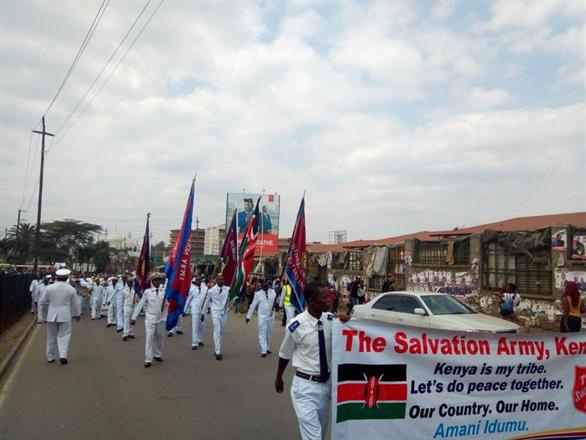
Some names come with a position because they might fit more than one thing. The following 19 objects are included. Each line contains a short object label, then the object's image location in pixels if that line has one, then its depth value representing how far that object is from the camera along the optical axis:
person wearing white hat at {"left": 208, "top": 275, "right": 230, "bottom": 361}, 12.05
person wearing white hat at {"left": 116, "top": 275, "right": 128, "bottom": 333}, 16.80
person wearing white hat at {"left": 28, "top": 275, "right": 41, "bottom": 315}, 23.56
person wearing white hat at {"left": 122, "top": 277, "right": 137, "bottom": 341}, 14.67
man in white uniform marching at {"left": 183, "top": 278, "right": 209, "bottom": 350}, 12.94
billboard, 48.56
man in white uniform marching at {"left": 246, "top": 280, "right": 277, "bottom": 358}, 11.98
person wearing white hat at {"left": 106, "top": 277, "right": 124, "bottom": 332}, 17.84
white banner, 4.32
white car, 10.15
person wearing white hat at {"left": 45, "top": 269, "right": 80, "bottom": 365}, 10.28
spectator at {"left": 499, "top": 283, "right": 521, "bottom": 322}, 12.76
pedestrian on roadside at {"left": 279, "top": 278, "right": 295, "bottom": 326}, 12.29
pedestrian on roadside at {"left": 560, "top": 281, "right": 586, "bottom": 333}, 9.04
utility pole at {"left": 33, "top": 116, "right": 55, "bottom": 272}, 33.34
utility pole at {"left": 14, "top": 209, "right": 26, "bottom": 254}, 71.06
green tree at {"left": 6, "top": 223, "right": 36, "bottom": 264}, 72.56
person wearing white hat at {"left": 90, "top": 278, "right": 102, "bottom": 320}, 22.03
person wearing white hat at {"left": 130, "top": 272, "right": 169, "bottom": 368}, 10.45
